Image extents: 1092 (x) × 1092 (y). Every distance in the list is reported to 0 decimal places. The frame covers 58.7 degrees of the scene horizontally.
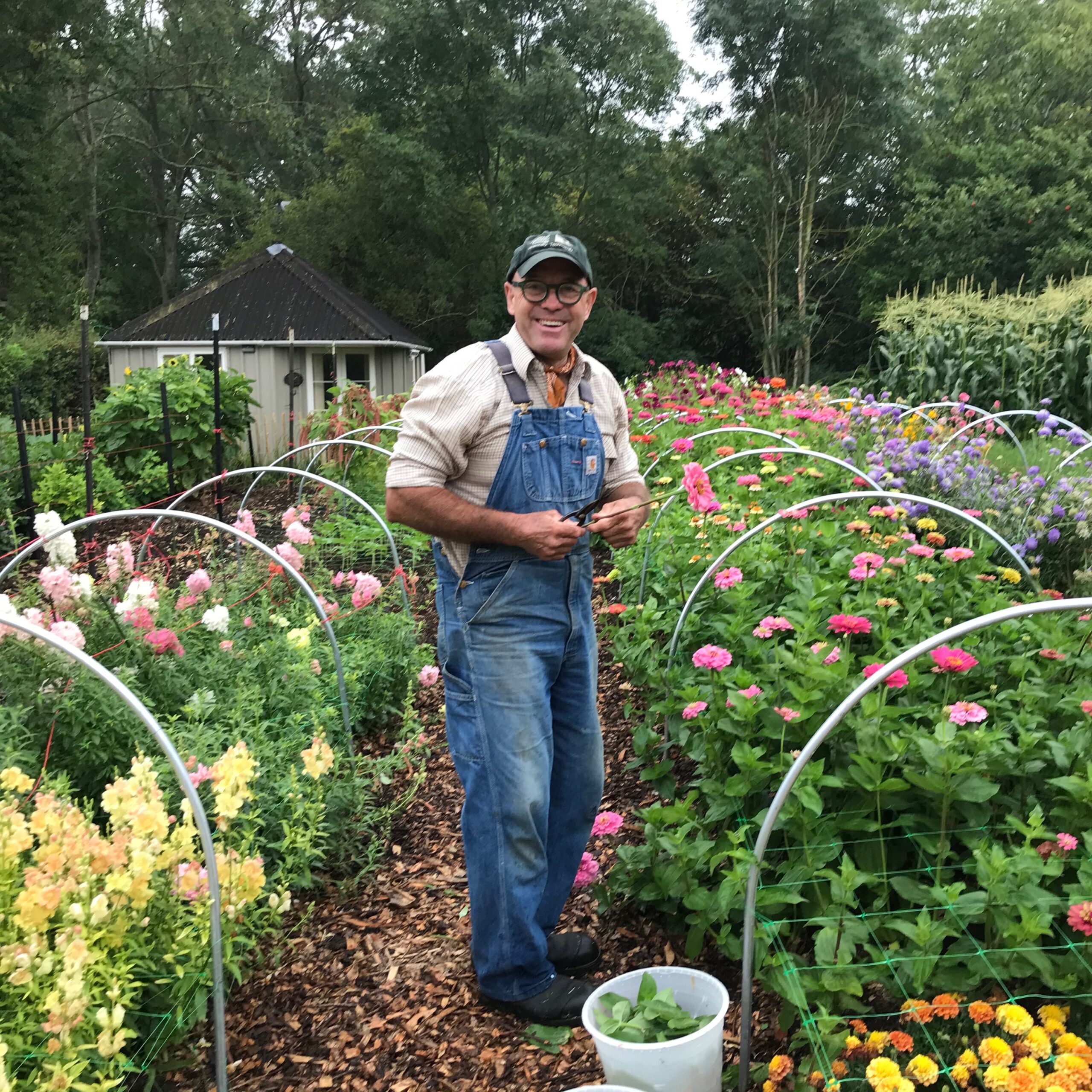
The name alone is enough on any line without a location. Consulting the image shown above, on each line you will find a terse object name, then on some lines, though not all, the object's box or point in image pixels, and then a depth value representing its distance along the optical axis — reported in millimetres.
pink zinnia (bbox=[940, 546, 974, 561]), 3105
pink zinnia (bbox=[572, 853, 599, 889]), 2836
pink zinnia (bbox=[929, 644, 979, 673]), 2322
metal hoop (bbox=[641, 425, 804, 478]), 4574
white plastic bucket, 1961
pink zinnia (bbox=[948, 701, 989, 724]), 2143
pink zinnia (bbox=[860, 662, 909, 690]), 2391
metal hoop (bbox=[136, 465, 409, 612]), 4457
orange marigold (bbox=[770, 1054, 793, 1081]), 1916
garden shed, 18938
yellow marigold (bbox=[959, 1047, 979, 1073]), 1727
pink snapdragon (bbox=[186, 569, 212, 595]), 3771
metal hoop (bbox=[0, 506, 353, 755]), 3088
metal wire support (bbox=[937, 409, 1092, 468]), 5816
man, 2223
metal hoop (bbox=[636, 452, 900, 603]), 4012
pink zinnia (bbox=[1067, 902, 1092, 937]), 1814
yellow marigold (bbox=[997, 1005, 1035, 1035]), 1754
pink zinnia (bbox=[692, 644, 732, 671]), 2656
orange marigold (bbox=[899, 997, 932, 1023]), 1904
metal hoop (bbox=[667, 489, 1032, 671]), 2961
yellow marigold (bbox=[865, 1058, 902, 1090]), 1684
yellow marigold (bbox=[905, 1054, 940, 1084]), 1695
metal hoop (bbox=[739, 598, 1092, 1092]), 1802
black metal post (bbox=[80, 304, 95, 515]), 6828
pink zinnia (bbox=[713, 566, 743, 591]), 3205
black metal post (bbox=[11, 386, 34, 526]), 7109
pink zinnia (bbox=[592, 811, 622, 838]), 2688
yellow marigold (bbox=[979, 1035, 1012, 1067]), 1691
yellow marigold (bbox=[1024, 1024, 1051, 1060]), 1744
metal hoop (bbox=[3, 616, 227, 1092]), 1932
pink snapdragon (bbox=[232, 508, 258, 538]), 4375
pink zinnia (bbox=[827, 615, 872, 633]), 2518
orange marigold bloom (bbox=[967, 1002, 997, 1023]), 1856
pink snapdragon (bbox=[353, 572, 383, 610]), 4266
